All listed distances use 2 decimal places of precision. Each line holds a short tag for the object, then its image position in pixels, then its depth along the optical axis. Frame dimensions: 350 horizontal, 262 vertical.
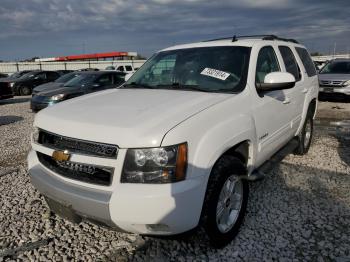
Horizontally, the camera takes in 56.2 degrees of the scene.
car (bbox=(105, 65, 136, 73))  23.86
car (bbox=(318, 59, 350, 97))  11.80
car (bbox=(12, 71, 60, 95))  19.42
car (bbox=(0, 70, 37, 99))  13.63
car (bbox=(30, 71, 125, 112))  10.25
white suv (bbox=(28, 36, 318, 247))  2.38
